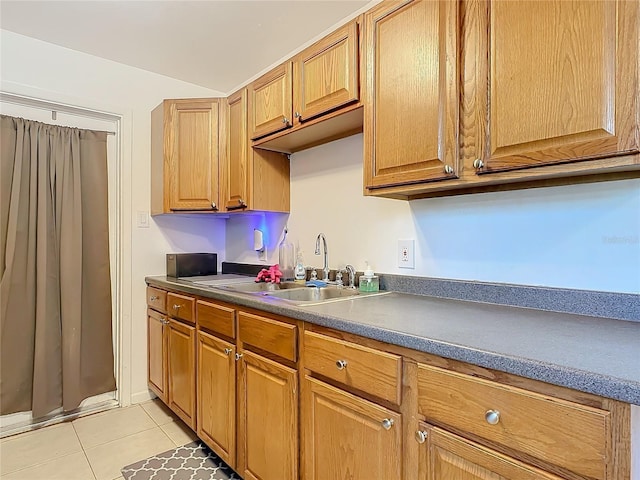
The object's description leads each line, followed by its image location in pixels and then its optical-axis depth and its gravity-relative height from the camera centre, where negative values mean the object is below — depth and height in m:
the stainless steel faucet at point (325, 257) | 2.05 -0.10
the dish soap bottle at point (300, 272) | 2.19 -0.19
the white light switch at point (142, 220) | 2.59 +0.14
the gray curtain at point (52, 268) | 2.12 -0.17
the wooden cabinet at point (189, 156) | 2.41 +0.55
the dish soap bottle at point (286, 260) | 2.27 -0.13
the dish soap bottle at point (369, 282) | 1.76 -0.21
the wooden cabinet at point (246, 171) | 2.20 +0.42
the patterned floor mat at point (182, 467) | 1.73 -1.11
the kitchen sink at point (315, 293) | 1.77 -0.27
